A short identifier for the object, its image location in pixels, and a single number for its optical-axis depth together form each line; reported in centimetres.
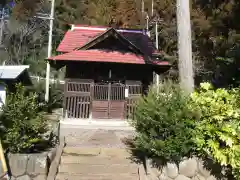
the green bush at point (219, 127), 660
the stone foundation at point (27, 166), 711
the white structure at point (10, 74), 1548
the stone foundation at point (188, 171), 705
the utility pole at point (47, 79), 2414
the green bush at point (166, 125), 694
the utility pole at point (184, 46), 904
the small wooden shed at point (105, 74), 1528
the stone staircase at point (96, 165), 764
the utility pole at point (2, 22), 3769
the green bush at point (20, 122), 725
